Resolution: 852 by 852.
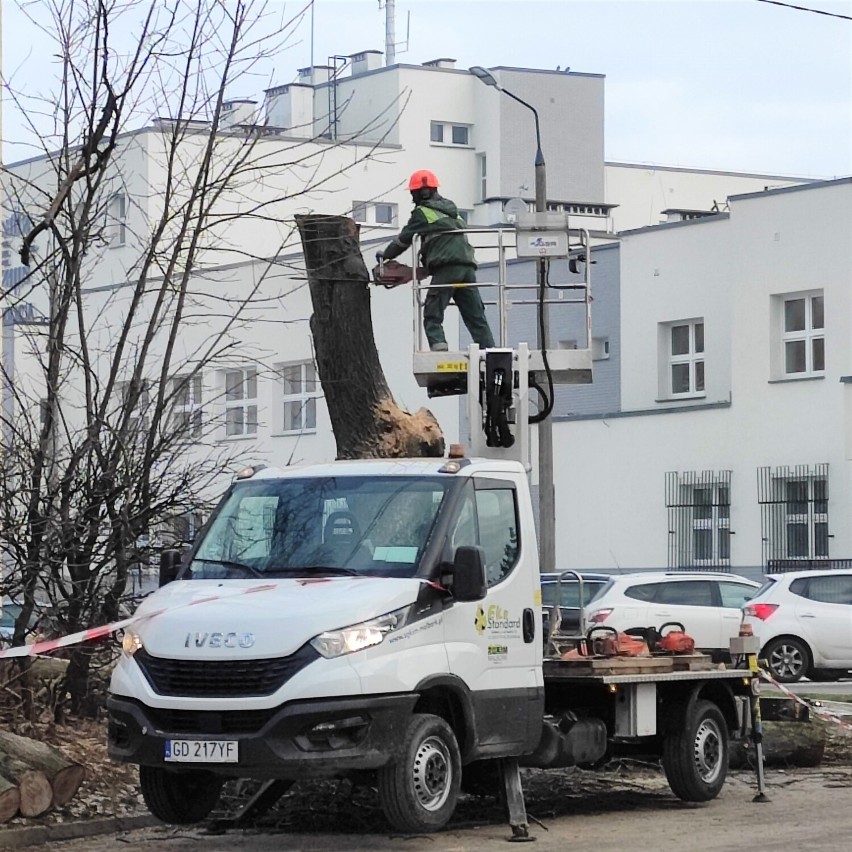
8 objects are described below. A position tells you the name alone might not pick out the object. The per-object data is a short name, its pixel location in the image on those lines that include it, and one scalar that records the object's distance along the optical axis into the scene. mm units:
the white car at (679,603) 26703
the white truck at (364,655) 10266
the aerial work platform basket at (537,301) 15188
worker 16047
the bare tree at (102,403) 14148
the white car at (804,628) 25516
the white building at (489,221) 35719
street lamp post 27875
